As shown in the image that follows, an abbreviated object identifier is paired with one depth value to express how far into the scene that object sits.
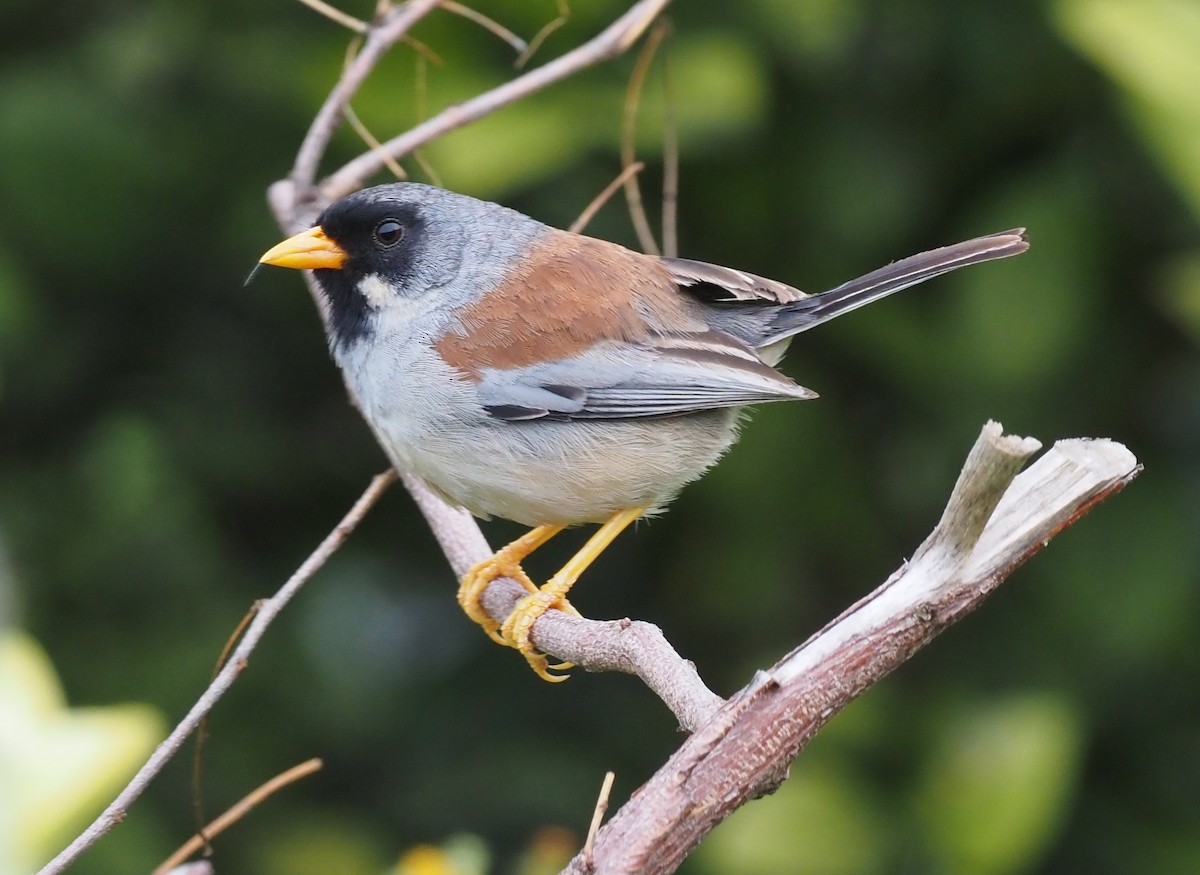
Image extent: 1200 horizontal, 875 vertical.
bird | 6.69
